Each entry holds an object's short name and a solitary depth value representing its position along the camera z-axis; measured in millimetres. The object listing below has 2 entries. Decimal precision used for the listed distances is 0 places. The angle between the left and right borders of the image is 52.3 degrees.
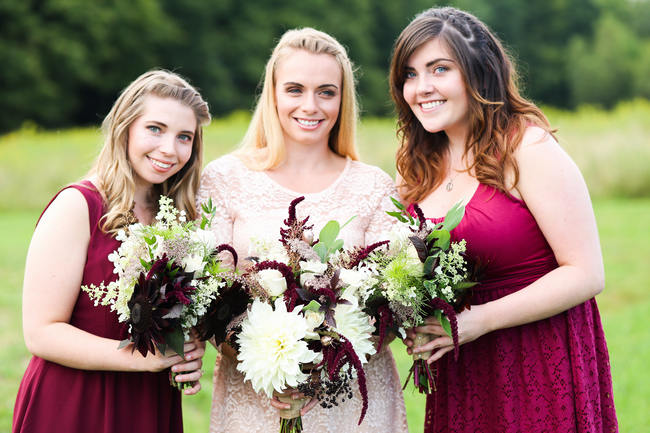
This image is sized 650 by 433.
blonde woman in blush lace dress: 3527
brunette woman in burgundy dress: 3172
